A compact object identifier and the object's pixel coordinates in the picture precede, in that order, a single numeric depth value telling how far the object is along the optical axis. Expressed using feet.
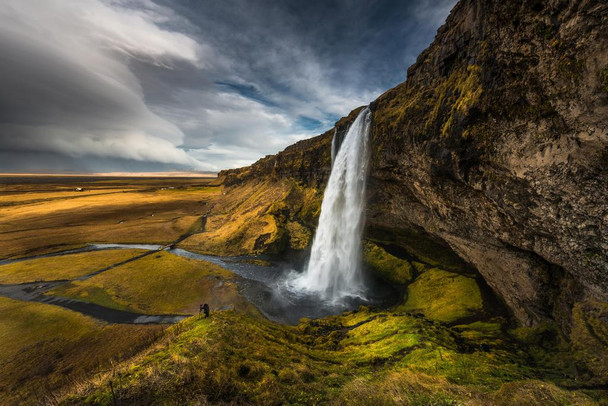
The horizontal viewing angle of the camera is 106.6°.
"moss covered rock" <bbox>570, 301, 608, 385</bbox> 32.48
